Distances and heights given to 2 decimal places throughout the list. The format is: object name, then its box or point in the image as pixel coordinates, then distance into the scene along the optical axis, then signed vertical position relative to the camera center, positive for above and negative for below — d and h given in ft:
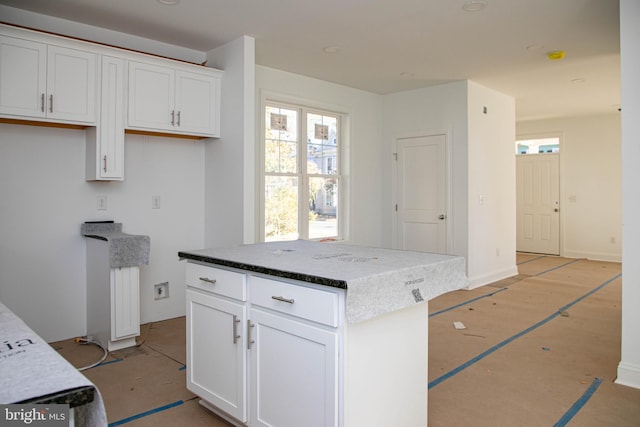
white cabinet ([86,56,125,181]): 11.82 +2.31
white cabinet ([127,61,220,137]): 12.42 +3.38
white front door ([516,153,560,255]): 28.45 +0.80
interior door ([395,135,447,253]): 19.79 +1.02
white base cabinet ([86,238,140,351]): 11.42 -2.18
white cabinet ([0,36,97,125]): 10.42 +3.24
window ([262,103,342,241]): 17.11 +1.71
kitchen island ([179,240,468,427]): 5.85 -1.72
